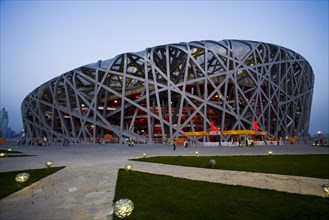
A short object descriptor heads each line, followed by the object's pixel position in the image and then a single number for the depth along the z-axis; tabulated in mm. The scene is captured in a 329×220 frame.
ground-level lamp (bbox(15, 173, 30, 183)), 7281
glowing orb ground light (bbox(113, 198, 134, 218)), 4250
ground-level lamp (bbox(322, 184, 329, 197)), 5723
